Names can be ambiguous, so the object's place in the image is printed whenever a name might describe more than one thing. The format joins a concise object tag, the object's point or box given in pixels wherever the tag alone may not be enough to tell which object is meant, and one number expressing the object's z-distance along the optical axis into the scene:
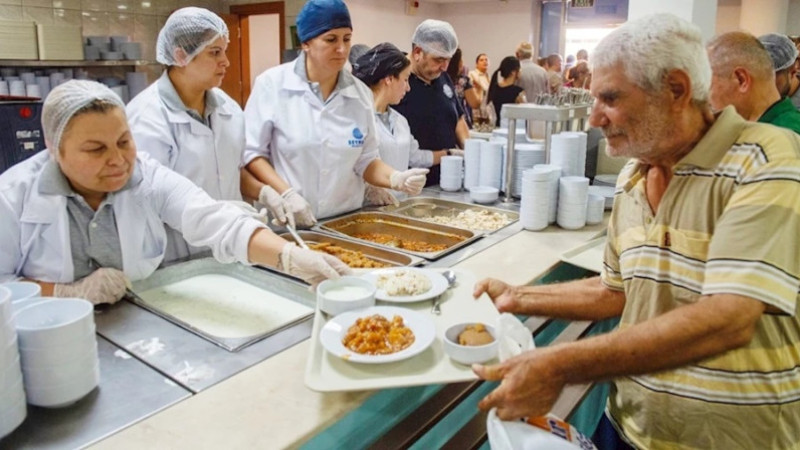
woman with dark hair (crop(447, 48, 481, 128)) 6.34
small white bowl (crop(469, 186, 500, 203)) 2.71
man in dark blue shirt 3.29
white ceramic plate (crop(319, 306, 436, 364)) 1.13
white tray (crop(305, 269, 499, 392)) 1.08
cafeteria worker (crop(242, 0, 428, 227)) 2.39
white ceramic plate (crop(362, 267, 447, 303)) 1.45
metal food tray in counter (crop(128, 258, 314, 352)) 1.45
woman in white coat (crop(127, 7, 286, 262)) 1.99
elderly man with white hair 1.02
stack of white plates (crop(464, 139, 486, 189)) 2.88
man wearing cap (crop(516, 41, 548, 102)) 6.82
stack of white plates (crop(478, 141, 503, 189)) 2.82
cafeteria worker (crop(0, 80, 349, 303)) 1.41
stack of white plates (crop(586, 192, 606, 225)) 2.44
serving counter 0.97
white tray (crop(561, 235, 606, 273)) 1.94
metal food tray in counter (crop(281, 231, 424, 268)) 1.96
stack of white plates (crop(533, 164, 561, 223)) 2.33
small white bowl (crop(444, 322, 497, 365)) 1.15
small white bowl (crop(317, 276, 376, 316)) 1.36
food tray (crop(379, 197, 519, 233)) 2.68
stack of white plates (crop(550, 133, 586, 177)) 2.52
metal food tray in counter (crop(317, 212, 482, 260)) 2.32
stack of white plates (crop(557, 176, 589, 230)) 2.33
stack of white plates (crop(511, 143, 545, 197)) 2.67
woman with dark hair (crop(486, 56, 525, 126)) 6.01
